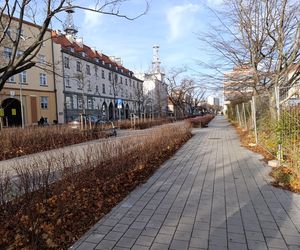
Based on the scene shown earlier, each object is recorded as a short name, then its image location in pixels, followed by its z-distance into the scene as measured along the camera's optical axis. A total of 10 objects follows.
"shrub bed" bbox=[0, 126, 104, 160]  11.74
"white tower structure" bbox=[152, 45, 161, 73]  68.38
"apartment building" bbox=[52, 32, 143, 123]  42.22
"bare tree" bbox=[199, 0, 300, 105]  11.85
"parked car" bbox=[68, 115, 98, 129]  17.56
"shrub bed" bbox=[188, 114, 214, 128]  28.74
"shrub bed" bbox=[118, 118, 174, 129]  28.59
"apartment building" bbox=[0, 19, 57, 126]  35.00
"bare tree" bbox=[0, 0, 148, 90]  6.58
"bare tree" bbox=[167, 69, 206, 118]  51.56
